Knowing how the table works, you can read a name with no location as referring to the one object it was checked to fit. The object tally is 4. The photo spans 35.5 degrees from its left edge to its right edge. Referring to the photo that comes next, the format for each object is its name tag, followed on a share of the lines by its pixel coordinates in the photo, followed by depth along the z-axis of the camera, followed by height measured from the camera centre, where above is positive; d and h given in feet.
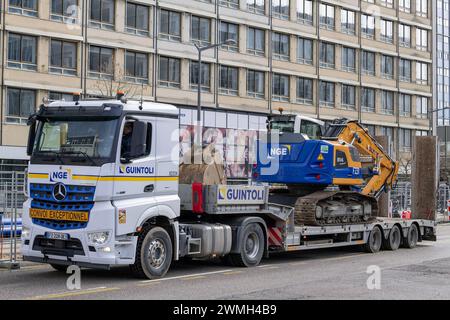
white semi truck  38.55 -1.20
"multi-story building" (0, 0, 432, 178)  138.62 +27.52
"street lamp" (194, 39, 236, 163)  49.29 +2.03
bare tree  143.13 +18.09
